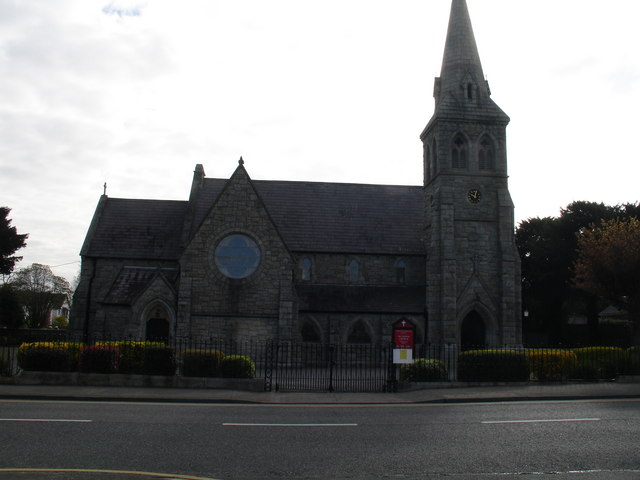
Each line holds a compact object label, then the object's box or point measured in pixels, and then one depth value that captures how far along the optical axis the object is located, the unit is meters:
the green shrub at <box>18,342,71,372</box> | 18.34
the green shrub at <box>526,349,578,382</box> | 20.28
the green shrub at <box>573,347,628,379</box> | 20.59
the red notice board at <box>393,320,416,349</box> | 19.00
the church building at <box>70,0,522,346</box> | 29.80
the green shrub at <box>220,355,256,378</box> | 18.95
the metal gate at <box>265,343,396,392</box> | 18.98
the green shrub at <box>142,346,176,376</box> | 18.92
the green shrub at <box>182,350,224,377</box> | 19.02
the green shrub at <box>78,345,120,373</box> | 18.81
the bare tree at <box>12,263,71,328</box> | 65.56
